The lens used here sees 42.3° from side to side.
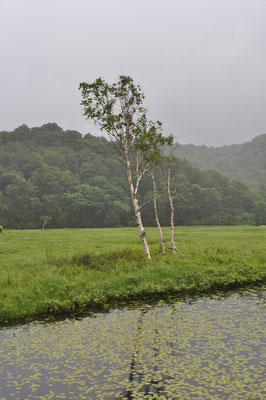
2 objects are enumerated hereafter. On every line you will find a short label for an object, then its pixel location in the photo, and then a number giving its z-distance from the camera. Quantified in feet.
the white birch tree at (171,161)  105.82
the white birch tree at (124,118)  100.01
